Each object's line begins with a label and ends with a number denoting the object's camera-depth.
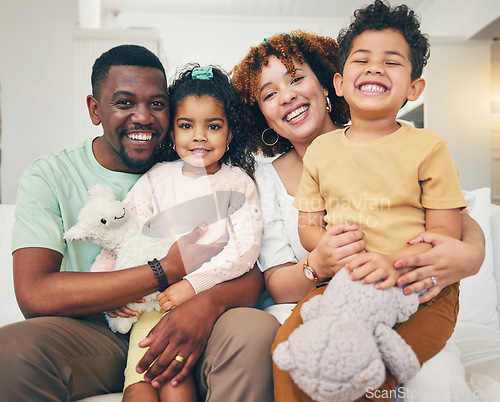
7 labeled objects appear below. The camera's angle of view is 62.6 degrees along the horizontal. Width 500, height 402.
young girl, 1.26
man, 1.01
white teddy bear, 1.24
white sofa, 1.24
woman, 0.99
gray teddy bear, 0.78
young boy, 1.04
